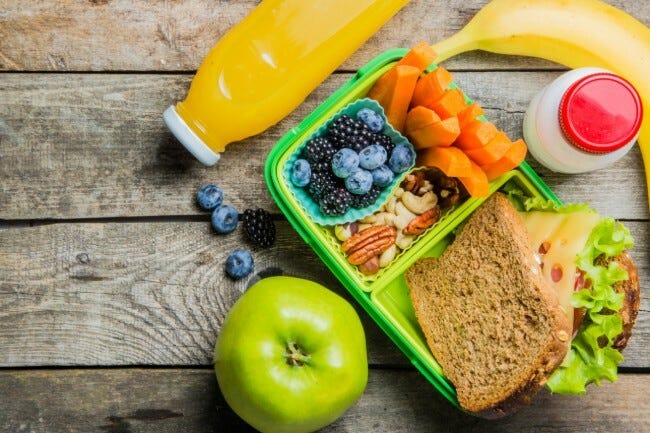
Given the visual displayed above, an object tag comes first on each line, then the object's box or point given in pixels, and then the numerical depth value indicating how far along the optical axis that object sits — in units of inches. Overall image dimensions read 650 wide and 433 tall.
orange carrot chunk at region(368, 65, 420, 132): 21.3
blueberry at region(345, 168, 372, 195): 21.3
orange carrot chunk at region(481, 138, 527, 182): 21.2
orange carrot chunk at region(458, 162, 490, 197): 21.3
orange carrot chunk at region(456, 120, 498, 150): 21.1
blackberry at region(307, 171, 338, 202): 21.8
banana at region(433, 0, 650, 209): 22.4
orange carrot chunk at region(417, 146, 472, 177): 21.1
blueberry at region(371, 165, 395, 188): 21.5
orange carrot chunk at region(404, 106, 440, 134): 21.2
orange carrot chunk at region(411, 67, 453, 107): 21.3
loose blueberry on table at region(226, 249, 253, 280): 22.8
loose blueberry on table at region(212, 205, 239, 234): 22.8
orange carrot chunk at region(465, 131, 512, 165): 21.1
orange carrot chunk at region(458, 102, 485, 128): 21.2
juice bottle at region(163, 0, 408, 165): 21.9
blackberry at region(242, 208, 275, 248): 22.7
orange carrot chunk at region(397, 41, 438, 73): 21.3
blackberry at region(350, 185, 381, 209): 21.8
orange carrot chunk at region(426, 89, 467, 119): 21.2
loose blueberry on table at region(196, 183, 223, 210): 22.8
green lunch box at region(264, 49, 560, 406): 21.9
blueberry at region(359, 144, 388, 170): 21.3
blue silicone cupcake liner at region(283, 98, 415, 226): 21.8
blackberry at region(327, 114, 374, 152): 21.5
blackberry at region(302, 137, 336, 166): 21.6
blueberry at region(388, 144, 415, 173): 21.6
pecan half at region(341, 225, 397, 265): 21.9
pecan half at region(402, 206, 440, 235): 22.2
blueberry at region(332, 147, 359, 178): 21.2
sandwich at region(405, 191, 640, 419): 20.8
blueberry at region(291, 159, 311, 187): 21.6
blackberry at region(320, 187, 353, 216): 21.7
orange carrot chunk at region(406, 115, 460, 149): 21.1
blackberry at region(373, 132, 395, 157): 21.7
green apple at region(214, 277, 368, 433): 20.4
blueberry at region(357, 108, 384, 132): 21.6
